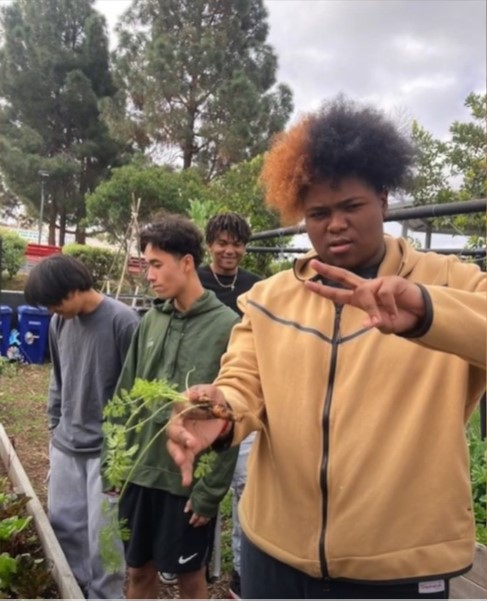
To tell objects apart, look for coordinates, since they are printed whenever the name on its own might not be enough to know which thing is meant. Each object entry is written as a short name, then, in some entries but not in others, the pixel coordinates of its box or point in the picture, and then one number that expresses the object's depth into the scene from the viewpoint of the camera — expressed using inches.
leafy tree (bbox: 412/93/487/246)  169.0
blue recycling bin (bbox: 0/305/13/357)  350.9
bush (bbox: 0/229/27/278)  542.9
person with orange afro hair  53.2
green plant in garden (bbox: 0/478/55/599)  103.7
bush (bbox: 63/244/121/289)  566.3
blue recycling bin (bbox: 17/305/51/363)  350.0
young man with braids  136.3
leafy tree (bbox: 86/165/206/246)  570.3
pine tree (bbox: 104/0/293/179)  498.3
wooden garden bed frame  103.9
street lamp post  837.6
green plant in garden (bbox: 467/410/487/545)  114.8
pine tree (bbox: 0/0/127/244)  838.5
